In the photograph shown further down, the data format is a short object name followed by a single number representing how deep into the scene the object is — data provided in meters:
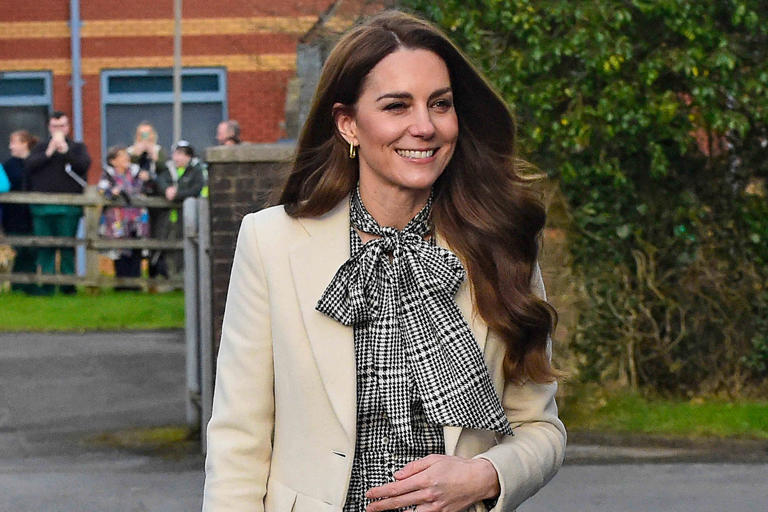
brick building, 27.39
